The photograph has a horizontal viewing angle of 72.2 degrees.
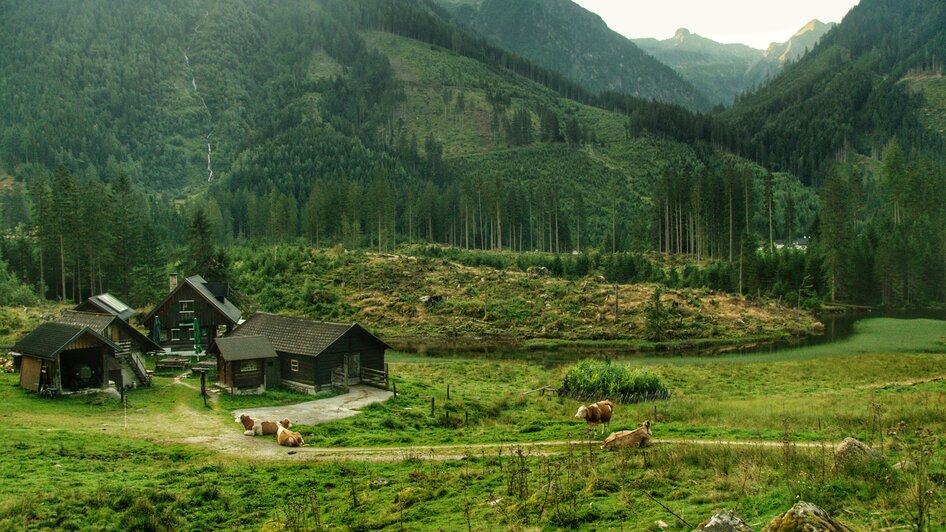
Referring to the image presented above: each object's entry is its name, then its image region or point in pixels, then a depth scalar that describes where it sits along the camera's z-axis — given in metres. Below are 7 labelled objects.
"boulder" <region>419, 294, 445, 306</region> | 83.24
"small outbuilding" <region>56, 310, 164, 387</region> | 40.38
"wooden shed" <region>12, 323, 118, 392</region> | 36.38
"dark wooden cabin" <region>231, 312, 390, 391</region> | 41.03
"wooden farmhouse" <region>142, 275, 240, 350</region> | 53.78
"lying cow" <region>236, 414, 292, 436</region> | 29.58
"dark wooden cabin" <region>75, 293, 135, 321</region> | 50.78
